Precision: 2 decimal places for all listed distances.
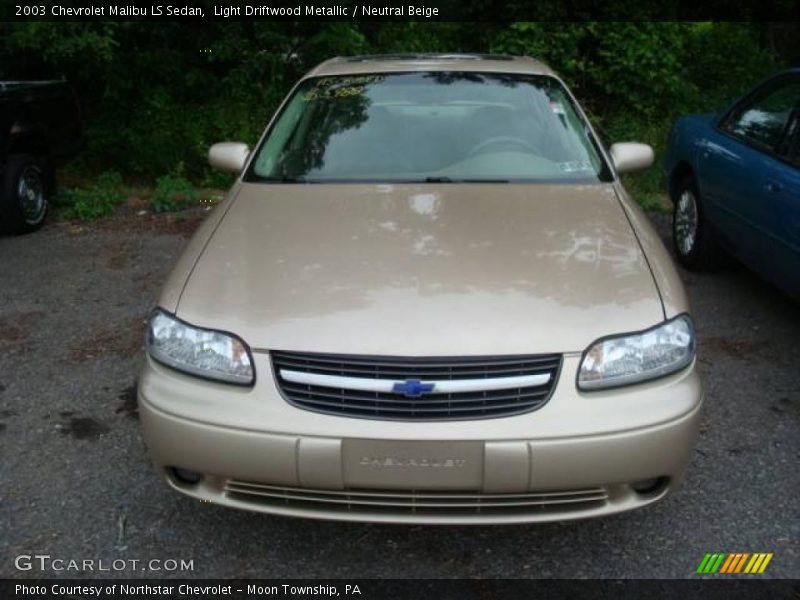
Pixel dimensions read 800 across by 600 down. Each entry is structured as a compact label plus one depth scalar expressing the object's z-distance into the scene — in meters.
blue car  4.21
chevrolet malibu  2.38
